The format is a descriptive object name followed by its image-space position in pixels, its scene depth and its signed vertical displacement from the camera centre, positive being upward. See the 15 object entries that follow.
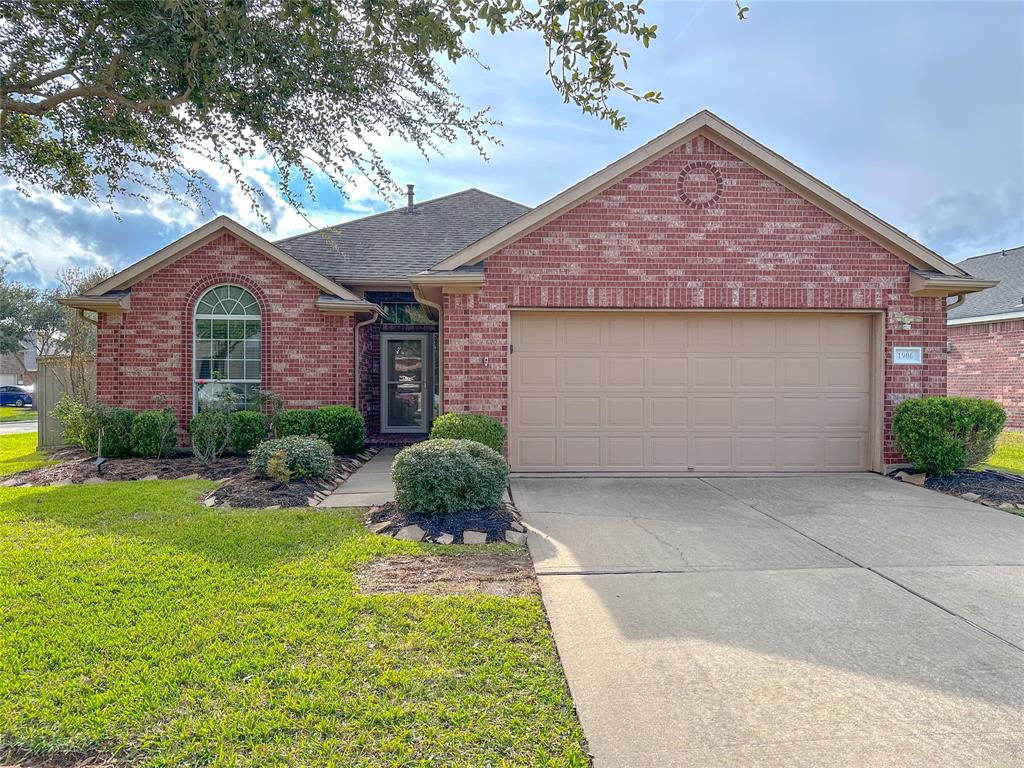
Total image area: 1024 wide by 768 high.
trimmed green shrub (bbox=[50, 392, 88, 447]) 9.95 -0.94
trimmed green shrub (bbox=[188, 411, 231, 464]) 9.53 -1.13
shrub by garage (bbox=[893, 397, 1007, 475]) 7.96 -0.80
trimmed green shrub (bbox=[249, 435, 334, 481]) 7.65 -1.21
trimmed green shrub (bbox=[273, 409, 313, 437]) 9.92 -0.99
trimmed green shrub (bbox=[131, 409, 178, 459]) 9.77 -1.18
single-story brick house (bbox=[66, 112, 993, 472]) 8.58 +0.81
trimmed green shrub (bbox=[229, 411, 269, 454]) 9.80 -1.10
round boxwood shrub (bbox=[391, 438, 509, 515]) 5.84 -1.15
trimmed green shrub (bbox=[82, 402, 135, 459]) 9.68 -1.11
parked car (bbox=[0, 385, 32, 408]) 31.55 -1.78
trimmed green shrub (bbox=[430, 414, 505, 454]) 7.70 -0.82
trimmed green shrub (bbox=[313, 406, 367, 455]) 10.09 -1.06
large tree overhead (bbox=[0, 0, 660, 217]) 4.24 +2.50
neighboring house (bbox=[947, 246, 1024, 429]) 15.41 +0.84
